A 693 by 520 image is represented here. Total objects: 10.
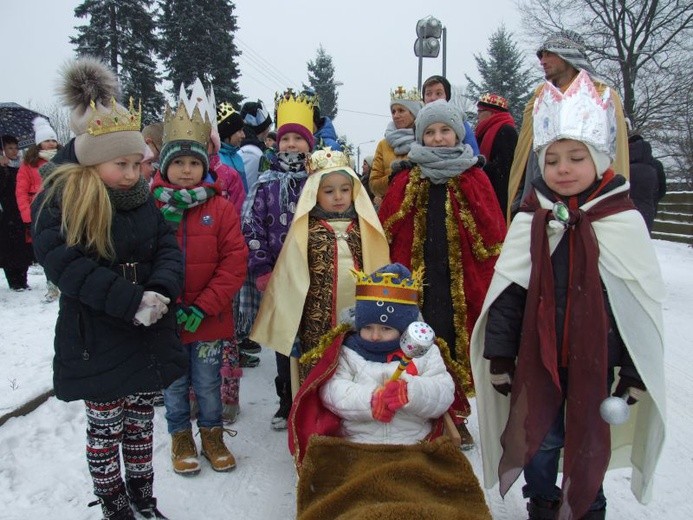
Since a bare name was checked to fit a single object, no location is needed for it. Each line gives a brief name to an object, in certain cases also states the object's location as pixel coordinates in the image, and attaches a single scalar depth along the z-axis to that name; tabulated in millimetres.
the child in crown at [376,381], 2516
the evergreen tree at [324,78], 39812
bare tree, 17359
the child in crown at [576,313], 2203
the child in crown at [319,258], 3320
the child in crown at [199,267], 3100
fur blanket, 1939
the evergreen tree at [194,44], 21766
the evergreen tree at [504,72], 29719
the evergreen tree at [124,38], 19688
